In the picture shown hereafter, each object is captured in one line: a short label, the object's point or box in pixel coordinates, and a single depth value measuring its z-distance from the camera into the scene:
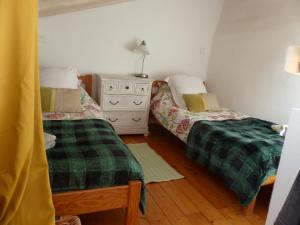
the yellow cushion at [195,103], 3.22
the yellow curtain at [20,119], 0.74
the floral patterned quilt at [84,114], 2.38
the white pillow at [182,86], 3.45
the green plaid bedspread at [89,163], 1.50
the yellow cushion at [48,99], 2.49
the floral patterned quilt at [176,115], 2.92
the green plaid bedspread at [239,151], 2.04
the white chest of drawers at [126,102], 3.23
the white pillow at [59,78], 2.79
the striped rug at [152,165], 2.54
